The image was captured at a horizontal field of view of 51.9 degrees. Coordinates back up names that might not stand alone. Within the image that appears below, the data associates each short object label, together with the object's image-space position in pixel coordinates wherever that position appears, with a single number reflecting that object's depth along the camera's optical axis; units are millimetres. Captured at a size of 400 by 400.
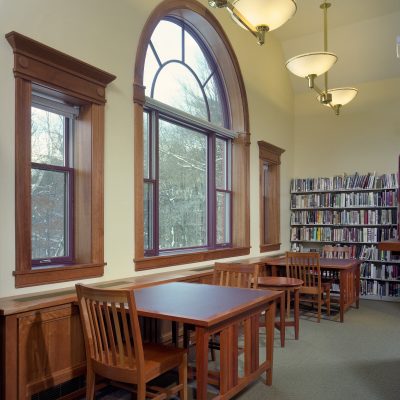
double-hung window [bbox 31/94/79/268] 3127
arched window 4238
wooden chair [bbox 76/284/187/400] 2193
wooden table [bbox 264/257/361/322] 5098
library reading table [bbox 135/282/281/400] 2293
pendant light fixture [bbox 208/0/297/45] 2760
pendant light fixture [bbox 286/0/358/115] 3822
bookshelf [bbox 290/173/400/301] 6414
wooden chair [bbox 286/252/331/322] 4977
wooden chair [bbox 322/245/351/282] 5902
